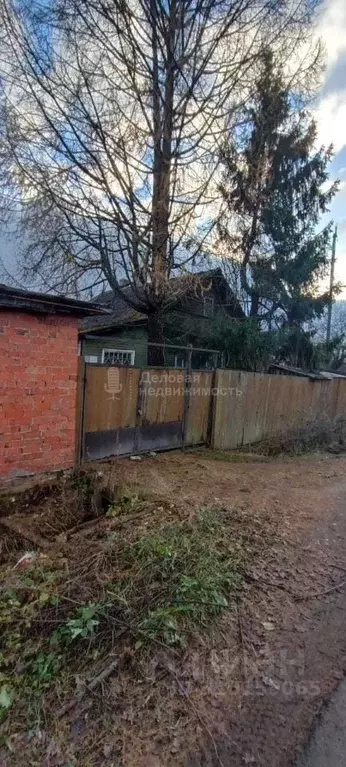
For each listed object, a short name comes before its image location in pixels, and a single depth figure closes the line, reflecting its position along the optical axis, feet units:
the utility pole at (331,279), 54.29
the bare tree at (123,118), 25.17
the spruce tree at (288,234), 46.03
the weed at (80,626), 7.41
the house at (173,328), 44.80
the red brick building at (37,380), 15.02
